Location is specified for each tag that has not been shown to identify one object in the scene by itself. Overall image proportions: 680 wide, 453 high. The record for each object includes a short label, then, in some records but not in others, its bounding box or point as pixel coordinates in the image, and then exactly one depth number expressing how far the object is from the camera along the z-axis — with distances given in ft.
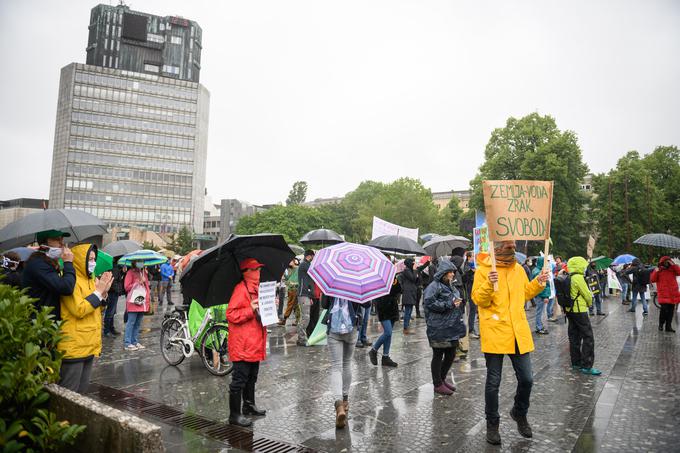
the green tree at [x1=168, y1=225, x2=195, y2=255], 206.39
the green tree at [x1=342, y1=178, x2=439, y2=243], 205.36
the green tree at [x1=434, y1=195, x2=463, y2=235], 202.86
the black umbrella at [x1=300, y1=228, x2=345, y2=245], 41.12
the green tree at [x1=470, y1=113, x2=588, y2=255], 131.54
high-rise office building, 332.39
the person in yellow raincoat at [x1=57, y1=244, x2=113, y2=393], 13.82
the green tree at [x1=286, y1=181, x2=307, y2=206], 372.38
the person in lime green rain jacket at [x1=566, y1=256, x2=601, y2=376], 25.43
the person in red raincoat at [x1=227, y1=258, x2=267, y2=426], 16.66
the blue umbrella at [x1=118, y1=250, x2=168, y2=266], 32.45
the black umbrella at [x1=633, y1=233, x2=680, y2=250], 44.80
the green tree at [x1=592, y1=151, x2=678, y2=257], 133.01
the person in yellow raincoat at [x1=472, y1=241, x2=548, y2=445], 15.35
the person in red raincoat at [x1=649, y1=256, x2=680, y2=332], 38.09
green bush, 8.02
